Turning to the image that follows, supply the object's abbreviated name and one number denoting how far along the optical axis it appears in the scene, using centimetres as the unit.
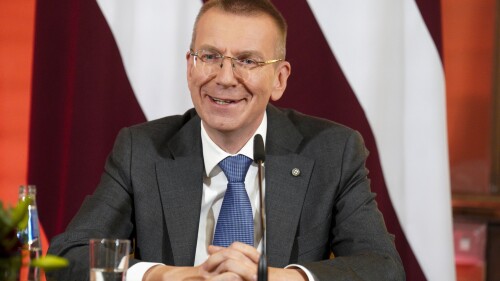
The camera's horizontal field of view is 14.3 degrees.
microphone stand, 267
